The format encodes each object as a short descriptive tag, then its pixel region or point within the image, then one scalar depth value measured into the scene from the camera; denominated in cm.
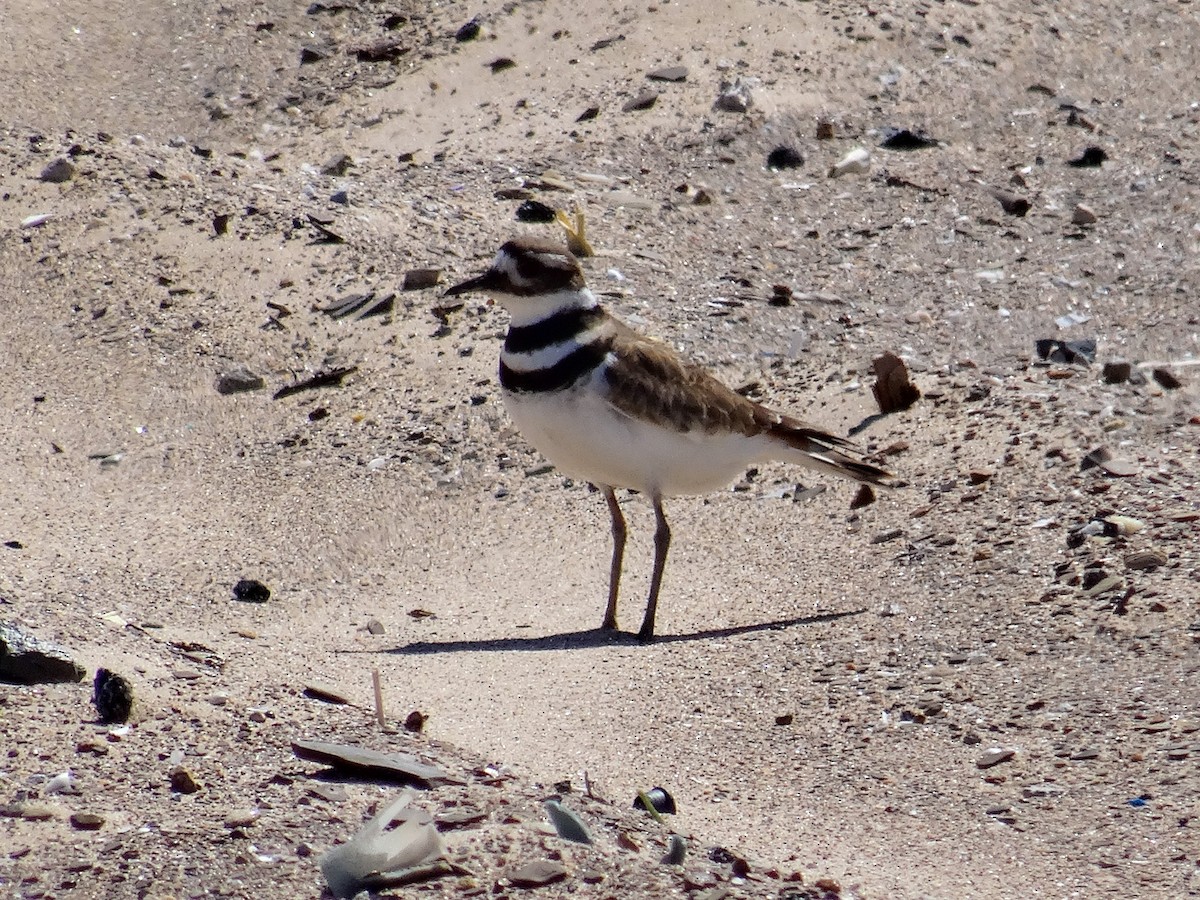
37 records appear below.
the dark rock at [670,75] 2100
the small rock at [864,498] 1366
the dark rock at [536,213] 1817
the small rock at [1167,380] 1458
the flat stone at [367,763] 817
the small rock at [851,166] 1969
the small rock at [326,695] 991
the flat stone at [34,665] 917
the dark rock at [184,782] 793
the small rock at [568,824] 762
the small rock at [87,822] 748
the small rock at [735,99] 2047
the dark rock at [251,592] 1284
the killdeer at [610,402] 1201
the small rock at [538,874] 721
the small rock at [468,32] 2223
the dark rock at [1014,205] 1886
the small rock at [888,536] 1302
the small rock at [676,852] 768
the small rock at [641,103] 2064
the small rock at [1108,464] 1300
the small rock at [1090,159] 1991
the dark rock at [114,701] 863
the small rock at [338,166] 1978
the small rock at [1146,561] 1170
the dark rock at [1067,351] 1529
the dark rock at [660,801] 883
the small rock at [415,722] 974
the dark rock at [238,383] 1600
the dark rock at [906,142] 2022
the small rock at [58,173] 1852
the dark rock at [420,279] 1692
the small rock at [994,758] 977
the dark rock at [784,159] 1987
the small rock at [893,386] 1448
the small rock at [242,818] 750
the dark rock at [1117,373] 1466
